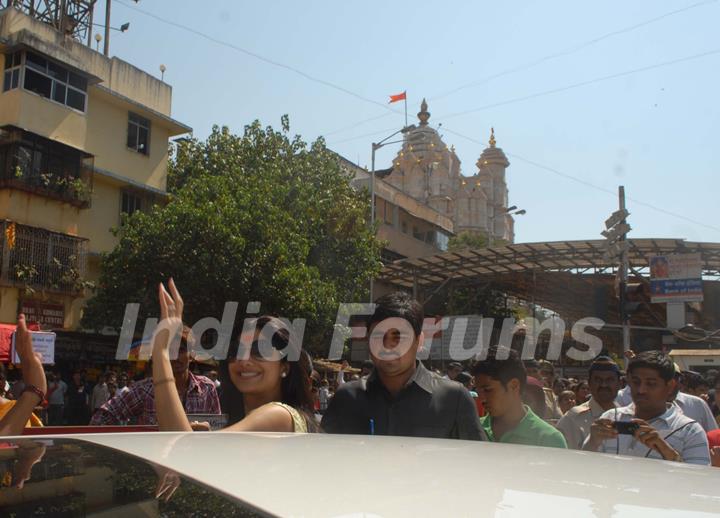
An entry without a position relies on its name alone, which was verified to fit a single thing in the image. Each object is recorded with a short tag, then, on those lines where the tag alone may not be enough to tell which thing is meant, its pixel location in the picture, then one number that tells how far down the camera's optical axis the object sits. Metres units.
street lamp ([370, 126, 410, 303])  26.90
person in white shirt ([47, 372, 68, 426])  15.22
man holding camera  3.14
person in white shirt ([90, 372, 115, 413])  15.80
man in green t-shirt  3.52
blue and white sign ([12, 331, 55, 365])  9.67
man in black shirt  2.83
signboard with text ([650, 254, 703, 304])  23.09
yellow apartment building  19.36
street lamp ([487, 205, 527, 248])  73.69
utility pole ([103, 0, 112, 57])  24.30
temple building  71.12
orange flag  39.31
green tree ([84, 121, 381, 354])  19.08
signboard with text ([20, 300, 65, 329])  19.27
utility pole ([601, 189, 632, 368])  14.85
